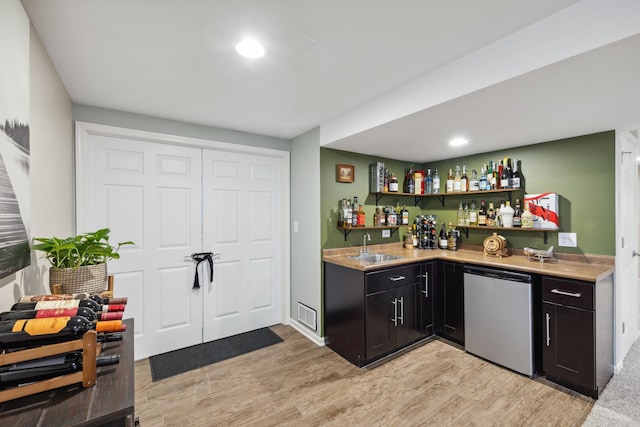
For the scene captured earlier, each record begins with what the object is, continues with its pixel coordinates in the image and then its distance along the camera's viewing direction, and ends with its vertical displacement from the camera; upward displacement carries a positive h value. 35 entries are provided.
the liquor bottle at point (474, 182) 3.24 +0.33
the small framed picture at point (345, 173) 3.11 +0.44
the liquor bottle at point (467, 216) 3.40 -0.05
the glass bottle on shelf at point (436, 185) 3.65 +0.34
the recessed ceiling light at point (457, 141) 2.70 +0.68
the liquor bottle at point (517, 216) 2.90 -0.05
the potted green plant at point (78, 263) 1.24 -0.23
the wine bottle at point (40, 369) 0.74 -0.42
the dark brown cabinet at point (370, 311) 2.51 -0.93
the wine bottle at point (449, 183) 3.47 +0.34
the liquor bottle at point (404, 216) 3.60 -0.05
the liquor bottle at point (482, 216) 3.20 -0.05
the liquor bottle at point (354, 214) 3.06 -0.02
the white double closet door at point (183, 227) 2.52 -0.14
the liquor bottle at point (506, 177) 2.99 +0.36
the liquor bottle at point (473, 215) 3.33 -0.04
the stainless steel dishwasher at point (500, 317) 2.32 -0.92
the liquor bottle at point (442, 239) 3.49 -0.34
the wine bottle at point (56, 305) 0.92 -0.30
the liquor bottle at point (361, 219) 3.12 -0.08
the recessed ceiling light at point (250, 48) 1.52 +0.90
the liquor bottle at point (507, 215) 2.95 -0.04
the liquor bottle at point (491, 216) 3.13 -0.05
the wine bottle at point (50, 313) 0.84 -0.30
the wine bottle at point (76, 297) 1.04 -0.32
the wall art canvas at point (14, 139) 1.01 +0.29
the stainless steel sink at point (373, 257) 3.12 -0.50
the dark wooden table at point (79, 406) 0.69 -0.49
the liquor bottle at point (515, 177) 2.93 +0.36
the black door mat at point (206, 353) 2.49 -1.35
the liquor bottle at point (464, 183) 3.37 +0.34
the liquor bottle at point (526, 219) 2.81 -0.08
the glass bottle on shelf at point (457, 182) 3.41 +0.36
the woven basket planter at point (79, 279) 1.24 -0.29
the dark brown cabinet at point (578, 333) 2.04 -0.91
